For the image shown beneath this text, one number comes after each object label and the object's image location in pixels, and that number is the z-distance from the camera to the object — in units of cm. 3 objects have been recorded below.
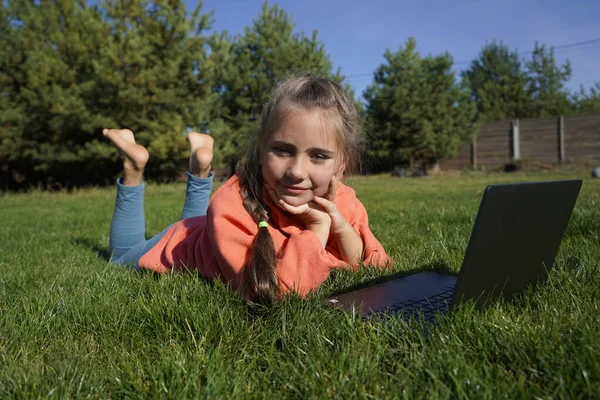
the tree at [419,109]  2184
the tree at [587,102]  3629
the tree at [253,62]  1825
